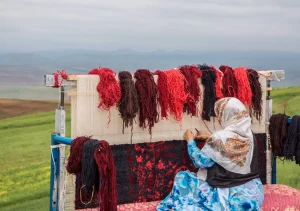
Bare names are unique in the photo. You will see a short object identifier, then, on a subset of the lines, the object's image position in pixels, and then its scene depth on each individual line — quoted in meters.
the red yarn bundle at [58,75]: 3.99
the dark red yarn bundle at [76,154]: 3.53
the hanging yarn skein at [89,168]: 3.43
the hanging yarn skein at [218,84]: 4.76
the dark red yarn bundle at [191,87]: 4.60
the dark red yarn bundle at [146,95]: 4.36
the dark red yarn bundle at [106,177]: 3.41
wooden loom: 4.10
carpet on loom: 4.35
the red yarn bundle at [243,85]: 4.84
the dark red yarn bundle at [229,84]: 4.80
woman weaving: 4.00
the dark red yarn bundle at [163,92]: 4.48
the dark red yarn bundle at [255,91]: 4.96
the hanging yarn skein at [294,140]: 4.80
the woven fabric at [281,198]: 4.49
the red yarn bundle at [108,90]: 4.18
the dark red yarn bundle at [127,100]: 4.25
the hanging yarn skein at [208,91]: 4.73
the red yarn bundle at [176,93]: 4.49
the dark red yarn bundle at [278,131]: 4.91
